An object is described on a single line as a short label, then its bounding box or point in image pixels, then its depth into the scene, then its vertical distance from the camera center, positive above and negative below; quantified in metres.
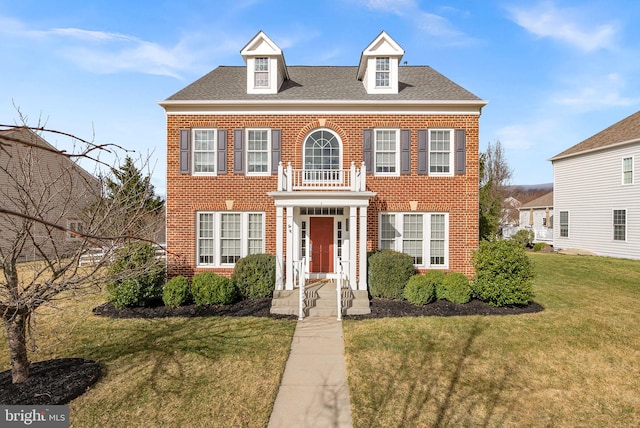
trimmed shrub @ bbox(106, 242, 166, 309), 10.17 -2.16
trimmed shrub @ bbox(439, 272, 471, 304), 10.88 -2.31
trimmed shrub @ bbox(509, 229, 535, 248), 28.64 -1.33
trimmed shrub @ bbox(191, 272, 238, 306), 10.61 -2.35
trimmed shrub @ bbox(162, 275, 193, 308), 10.52 -2.41
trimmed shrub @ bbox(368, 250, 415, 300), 11.14 -1.88
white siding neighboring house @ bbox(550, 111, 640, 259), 19.28 +1.83
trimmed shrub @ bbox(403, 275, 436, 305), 10.69 -2.33
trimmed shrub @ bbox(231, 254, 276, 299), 11.17 -1.99
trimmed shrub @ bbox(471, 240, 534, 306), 10.41 -1.77
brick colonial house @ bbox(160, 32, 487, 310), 12.44 +1.82
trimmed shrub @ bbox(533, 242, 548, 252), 26.67 -2.11
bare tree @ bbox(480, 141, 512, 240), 16.00 +0.53
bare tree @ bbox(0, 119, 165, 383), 5.15 -0.91
